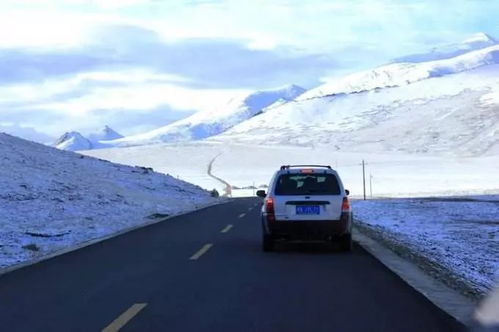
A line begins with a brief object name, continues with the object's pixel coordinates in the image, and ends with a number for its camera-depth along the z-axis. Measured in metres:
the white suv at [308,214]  14.19
